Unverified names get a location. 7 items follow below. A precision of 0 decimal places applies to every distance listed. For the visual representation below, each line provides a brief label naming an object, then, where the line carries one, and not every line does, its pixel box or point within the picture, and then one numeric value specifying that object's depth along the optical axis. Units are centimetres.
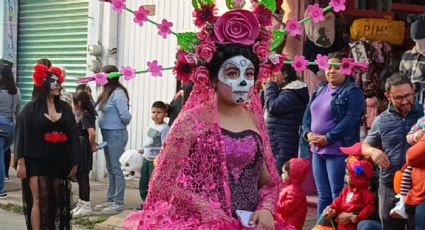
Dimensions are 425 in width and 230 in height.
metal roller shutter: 1315
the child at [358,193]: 684
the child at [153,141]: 913
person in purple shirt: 738
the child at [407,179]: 611
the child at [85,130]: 898
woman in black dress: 755
